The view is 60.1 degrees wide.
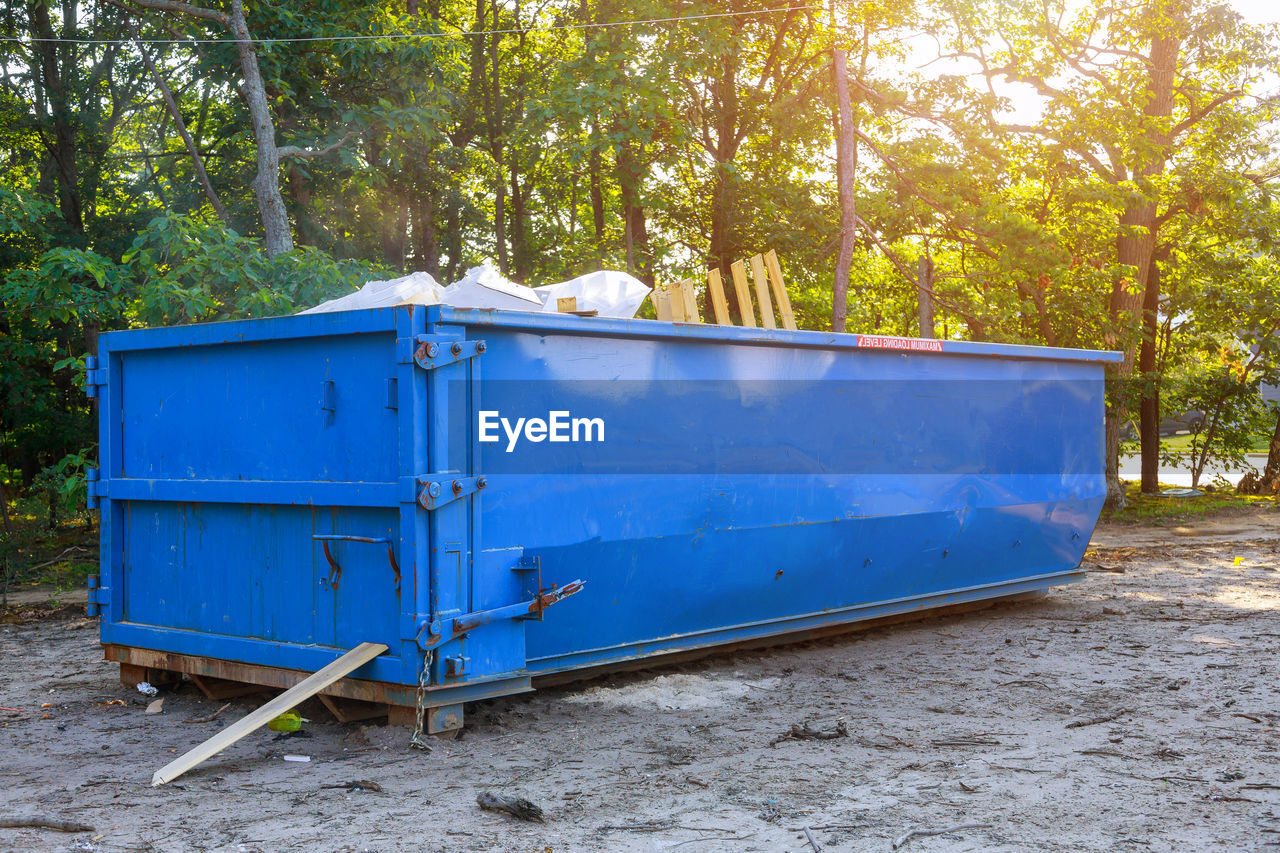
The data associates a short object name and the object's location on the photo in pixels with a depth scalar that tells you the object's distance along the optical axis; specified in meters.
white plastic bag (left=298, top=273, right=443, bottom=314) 5.71
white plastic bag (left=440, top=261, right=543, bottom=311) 5.87
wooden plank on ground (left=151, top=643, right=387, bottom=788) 4.32
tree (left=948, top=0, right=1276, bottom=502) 15.24
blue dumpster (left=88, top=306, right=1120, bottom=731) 4.91
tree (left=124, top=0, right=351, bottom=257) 12.32
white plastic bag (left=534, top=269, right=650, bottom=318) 6.22
